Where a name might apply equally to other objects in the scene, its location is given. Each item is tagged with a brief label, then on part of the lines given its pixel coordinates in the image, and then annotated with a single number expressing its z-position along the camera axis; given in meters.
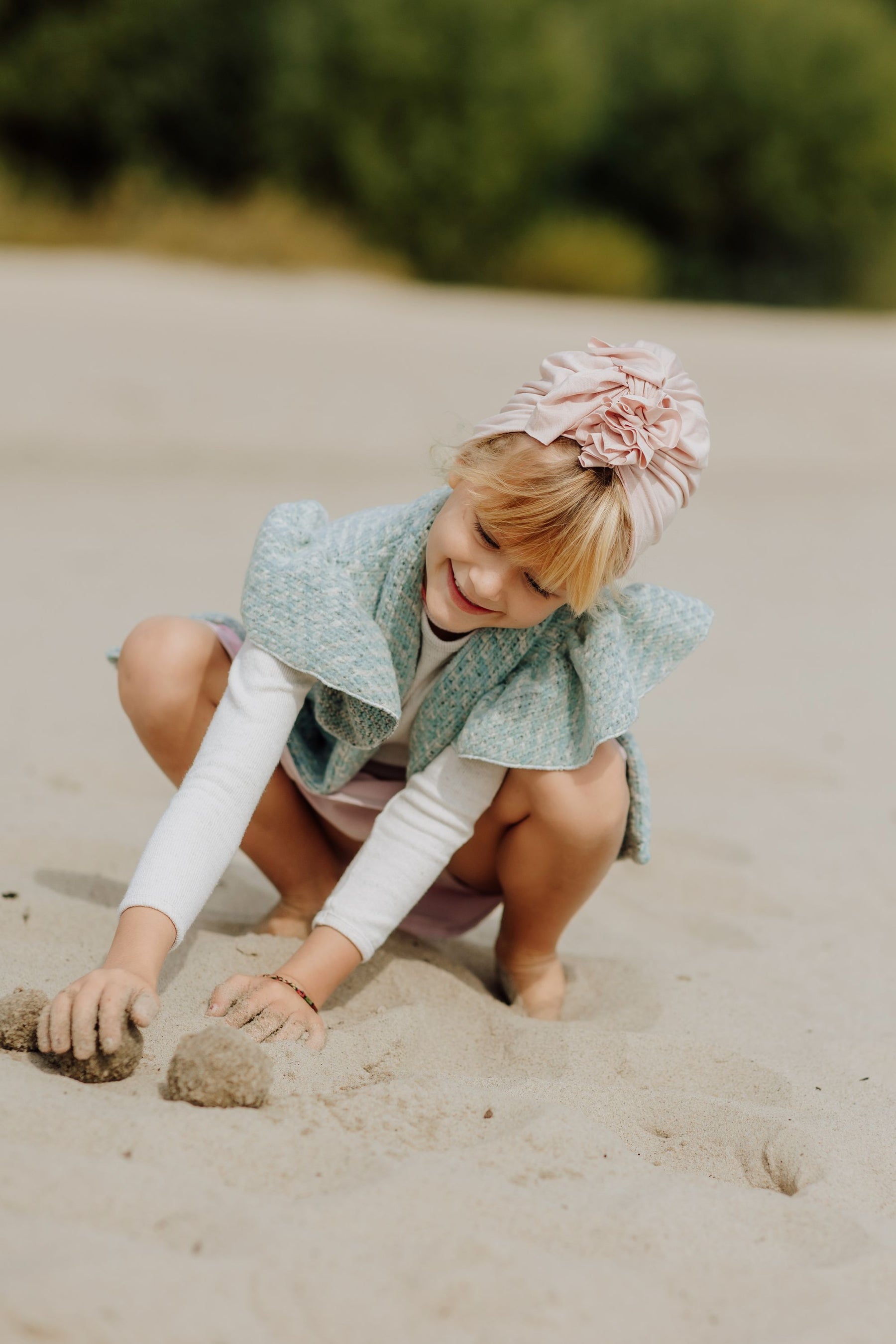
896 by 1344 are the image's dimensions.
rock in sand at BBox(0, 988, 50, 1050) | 1.93
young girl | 2.03
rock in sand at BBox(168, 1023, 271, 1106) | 1.87
